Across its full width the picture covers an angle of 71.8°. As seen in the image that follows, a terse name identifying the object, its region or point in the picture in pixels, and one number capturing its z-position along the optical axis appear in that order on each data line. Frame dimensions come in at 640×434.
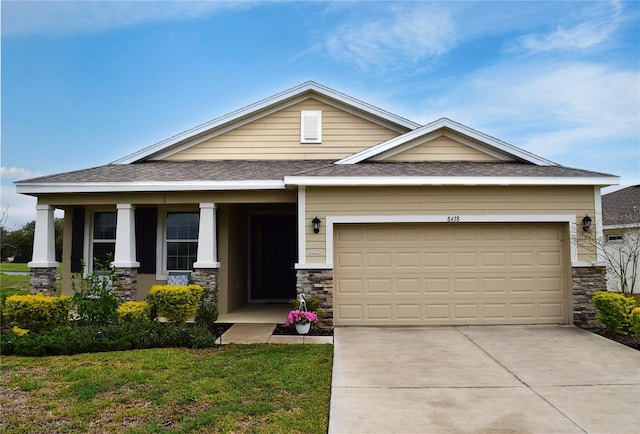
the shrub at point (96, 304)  8.46
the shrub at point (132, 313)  8.47
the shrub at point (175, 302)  8.81
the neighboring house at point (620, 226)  14.80
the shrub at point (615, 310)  8.11
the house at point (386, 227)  9.13
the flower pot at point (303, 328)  8.39
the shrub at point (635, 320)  7.26
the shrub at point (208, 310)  9.25
